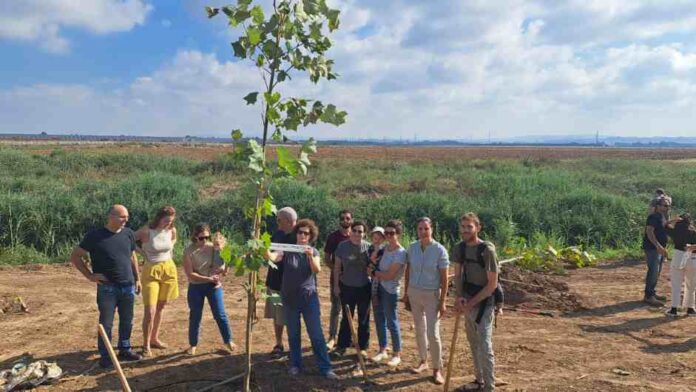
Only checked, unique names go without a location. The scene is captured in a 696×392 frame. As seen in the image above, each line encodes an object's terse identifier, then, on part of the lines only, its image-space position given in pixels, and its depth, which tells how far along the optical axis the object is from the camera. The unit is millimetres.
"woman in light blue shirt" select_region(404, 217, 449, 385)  5426
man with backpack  4996
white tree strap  5012
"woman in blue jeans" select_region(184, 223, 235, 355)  6039
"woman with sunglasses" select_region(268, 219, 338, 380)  5352
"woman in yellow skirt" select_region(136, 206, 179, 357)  6143
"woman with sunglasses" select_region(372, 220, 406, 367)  5727
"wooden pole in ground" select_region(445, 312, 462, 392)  5113
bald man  5582
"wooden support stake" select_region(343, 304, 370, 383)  5324
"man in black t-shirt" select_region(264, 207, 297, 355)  5637
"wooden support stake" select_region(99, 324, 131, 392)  4446
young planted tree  3865
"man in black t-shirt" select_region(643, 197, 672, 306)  8688
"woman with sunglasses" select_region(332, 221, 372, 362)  5949
